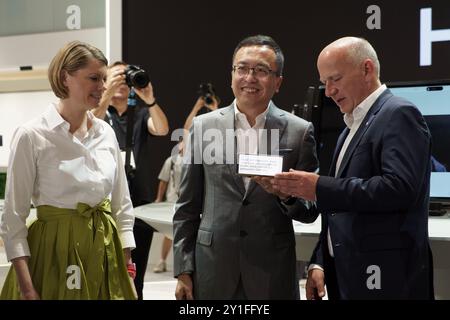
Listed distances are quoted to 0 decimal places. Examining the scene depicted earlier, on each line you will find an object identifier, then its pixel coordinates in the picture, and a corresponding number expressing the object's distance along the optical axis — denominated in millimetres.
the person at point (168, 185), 6267
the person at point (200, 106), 5543
